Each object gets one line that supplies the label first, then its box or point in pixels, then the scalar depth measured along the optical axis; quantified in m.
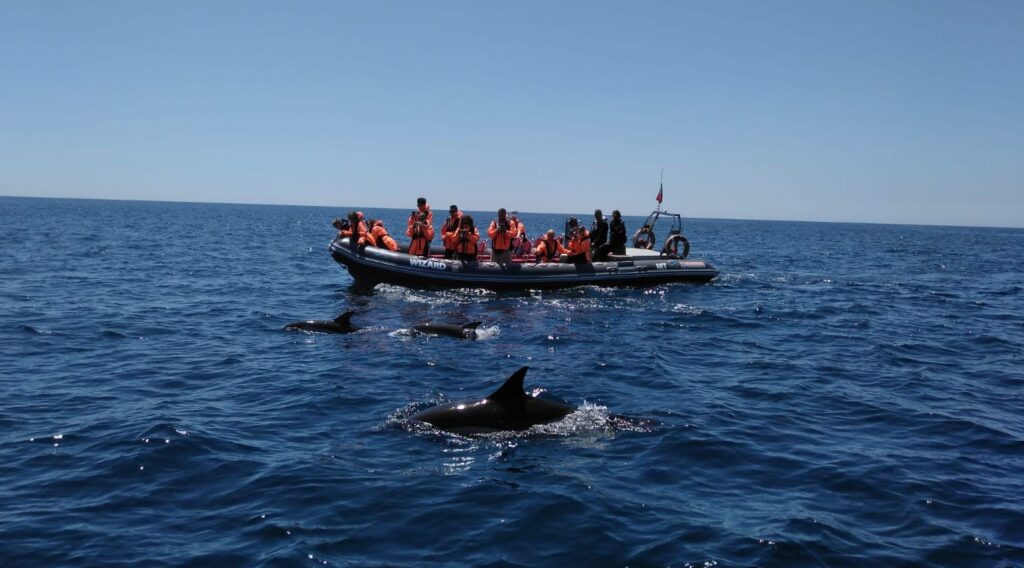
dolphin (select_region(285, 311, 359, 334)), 16.50
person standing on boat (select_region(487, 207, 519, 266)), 23.42
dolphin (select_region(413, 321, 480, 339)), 15.95
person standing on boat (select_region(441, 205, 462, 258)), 23.93
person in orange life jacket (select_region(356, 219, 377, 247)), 24.26
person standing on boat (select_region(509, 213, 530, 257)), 25.83
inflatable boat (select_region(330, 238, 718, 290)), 23.14
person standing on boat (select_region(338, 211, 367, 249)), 23.93
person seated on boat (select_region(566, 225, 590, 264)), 24.58
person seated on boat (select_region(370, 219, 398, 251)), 25.00
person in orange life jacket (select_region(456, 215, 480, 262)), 23.44
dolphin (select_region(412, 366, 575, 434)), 9.54
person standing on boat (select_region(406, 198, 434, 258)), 23.91
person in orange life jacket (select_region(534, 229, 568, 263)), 24.92
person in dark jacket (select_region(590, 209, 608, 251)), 26.41
